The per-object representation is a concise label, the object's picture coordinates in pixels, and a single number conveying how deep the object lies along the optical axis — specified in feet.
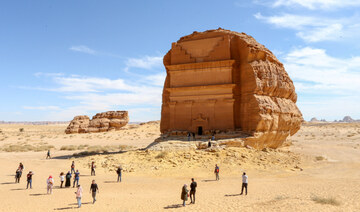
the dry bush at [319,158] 88.17
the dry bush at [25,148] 124.13
